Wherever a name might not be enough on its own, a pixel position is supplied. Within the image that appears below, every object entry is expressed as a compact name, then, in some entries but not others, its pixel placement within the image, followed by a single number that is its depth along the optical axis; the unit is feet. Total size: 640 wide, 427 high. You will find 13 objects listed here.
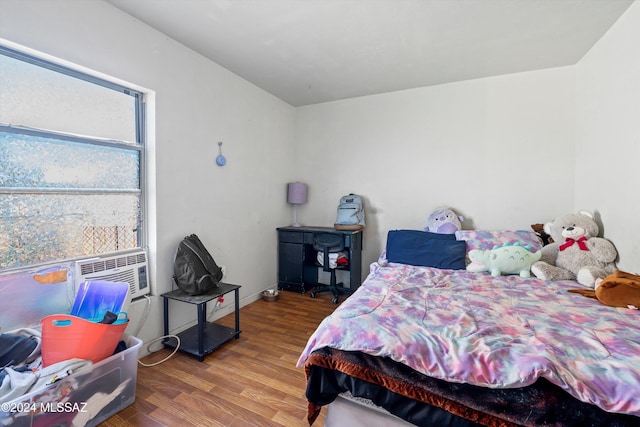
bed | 3.22
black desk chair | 10.98
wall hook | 9.02
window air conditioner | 6.03
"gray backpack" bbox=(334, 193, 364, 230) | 11.39
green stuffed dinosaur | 7.68
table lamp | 12.48
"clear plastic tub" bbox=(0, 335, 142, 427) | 3.94
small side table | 6.89
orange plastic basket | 4.64
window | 5.17
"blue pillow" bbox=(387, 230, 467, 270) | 8.53
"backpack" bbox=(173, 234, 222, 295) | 7.32
